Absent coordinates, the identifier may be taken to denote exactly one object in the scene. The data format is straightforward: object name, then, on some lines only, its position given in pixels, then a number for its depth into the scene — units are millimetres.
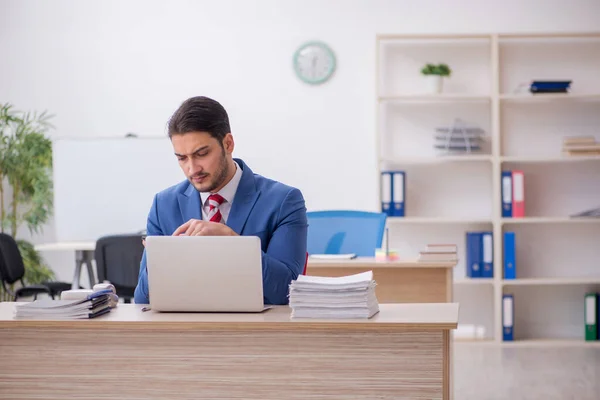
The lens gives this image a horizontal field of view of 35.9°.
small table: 6500
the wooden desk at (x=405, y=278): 4988
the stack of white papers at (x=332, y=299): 2723
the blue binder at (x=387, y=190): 6859
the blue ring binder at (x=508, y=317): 6820
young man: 3137
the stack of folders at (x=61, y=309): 2850
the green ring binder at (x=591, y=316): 6844
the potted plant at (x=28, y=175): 7180
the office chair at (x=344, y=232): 5340
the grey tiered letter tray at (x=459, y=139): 6906
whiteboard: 6895
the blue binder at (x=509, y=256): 6801
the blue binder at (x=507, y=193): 6832
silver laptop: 2736
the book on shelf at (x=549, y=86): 6766
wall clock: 7059
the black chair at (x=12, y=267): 6156
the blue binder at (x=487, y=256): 6848
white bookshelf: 7059
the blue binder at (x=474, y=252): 6871
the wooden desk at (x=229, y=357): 2670
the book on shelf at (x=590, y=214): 6762
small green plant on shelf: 6871
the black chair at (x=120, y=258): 5828
